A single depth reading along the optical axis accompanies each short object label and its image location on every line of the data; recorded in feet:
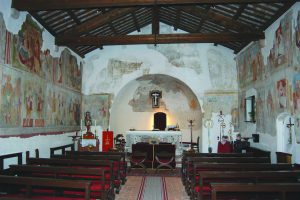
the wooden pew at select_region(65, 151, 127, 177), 33.96
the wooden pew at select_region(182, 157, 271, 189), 28.55
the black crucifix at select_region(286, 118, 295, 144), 30.53
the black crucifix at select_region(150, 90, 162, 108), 61.72
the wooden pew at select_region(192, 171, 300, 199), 18.58
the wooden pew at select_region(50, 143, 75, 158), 37.24
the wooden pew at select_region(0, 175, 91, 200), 14.94
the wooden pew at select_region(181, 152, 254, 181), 33.35
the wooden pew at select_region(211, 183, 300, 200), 14.74
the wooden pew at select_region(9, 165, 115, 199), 19.25
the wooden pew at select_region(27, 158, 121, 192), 24.69
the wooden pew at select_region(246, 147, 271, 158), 35.13
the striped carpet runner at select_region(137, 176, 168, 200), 27.00
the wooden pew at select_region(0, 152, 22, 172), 26.88
